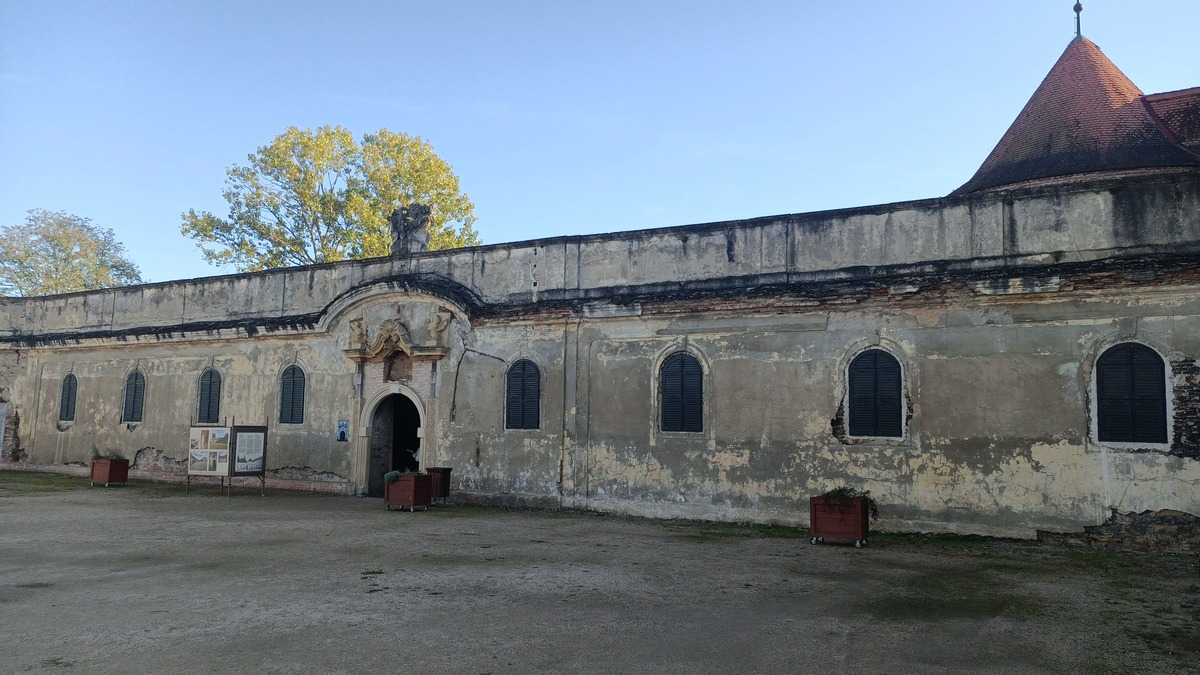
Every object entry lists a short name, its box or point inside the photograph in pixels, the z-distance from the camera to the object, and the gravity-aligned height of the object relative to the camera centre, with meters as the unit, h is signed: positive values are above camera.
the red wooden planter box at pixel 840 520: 11.07 -1.17
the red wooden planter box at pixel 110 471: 18.72 -1.26
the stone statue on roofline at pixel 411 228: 17.78 +4.23
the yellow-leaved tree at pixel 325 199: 30.64 +8.35
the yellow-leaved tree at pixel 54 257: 39.00 +7.66
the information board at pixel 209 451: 16.72 -0.69
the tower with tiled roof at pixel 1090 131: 14.60 +5.81
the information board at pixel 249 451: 16.77 -0.66
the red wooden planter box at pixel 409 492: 14.67 -1.25
